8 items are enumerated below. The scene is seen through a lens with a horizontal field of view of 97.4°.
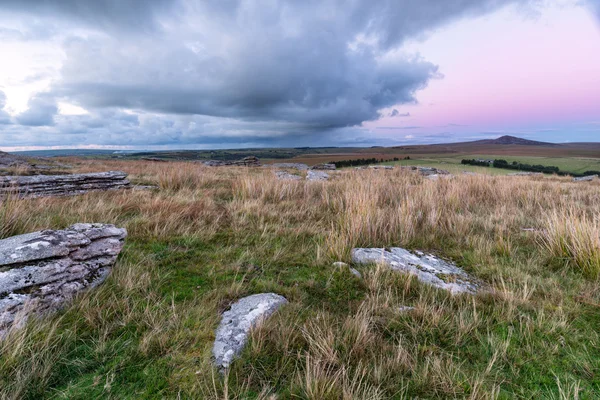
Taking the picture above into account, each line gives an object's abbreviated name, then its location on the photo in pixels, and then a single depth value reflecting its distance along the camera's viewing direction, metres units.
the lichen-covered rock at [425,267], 2.98
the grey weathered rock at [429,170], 18.18
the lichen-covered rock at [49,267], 2.09
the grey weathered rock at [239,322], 1.90
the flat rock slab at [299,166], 28.27
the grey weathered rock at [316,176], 12.80
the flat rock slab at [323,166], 27.73
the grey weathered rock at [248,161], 29.03
